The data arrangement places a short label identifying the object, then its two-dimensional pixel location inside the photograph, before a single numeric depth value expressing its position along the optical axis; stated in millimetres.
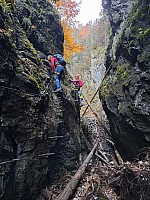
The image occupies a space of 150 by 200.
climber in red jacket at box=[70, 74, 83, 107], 7677
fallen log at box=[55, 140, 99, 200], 3971
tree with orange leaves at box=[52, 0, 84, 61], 10994
